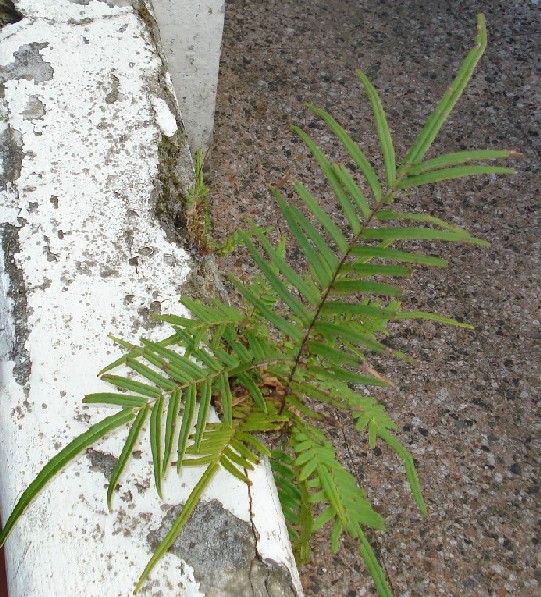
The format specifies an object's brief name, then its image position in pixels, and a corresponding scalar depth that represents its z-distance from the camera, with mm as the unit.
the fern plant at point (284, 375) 1225
